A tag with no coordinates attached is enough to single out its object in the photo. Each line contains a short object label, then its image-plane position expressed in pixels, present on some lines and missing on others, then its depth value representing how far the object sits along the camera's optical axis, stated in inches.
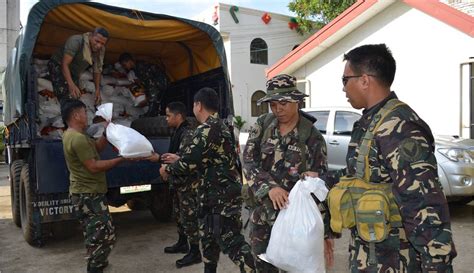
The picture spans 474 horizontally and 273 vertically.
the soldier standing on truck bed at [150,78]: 231.0
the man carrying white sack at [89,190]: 128.3
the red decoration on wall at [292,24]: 864.3
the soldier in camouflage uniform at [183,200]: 157.0
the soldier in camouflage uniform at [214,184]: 123.2
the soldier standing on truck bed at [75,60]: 184.2
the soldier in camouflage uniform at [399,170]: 60.2
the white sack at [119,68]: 232.7
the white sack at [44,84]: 192.8
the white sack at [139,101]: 226.7
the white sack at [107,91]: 219.8
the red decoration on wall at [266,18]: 821.9
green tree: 755.4
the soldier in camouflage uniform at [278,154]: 103.9
